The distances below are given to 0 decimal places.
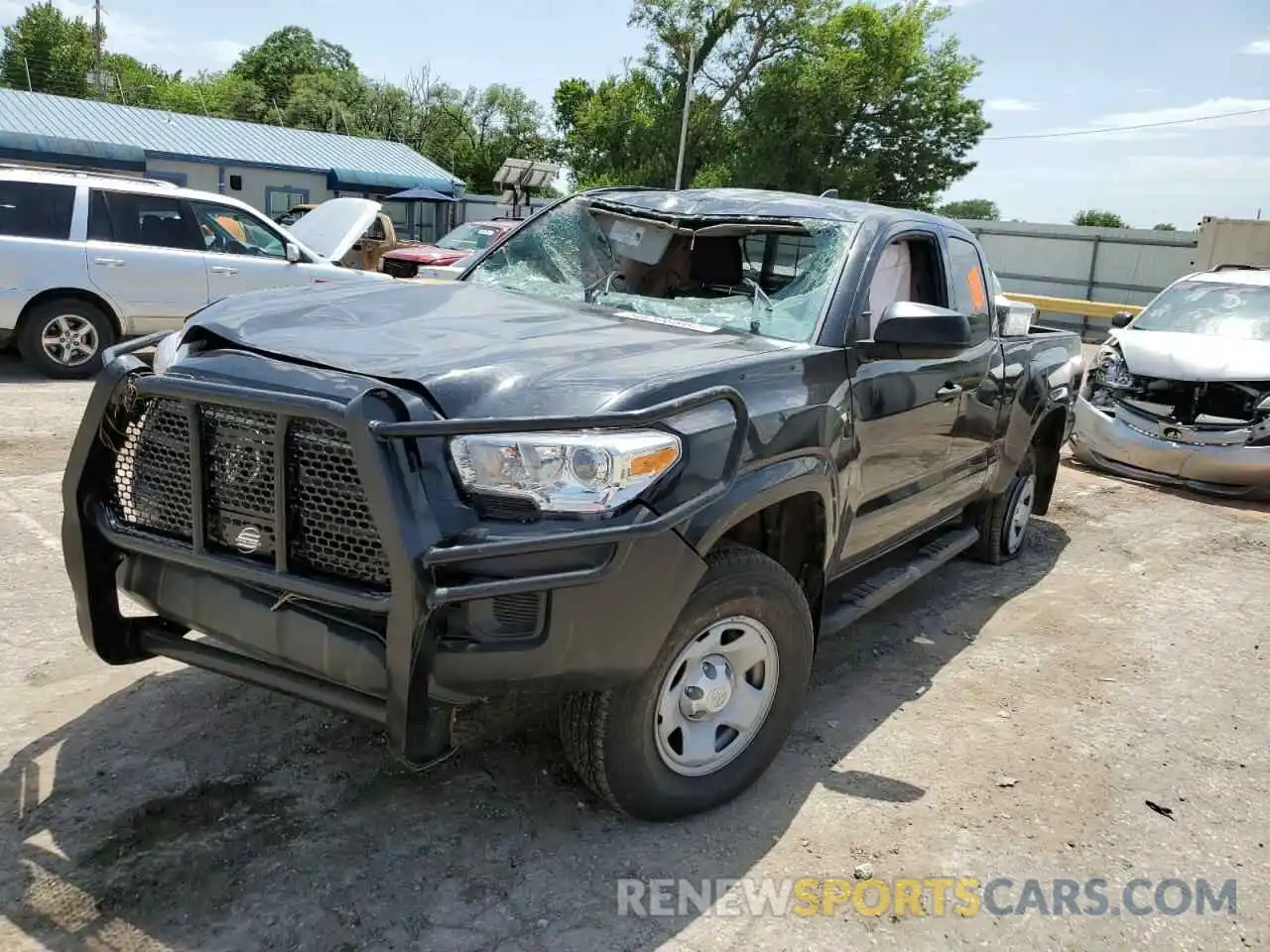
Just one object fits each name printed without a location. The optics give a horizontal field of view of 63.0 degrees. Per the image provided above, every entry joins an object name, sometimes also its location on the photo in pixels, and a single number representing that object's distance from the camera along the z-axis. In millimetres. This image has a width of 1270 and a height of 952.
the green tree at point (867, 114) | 37750
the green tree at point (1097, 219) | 55300
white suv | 9117
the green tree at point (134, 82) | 62656
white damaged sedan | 7910
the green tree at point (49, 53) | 65188
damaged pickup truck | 2457
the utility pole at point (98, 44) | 56406
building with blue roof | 28641
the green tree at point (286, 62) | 72062
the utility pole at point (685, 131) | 32406
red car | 13873
